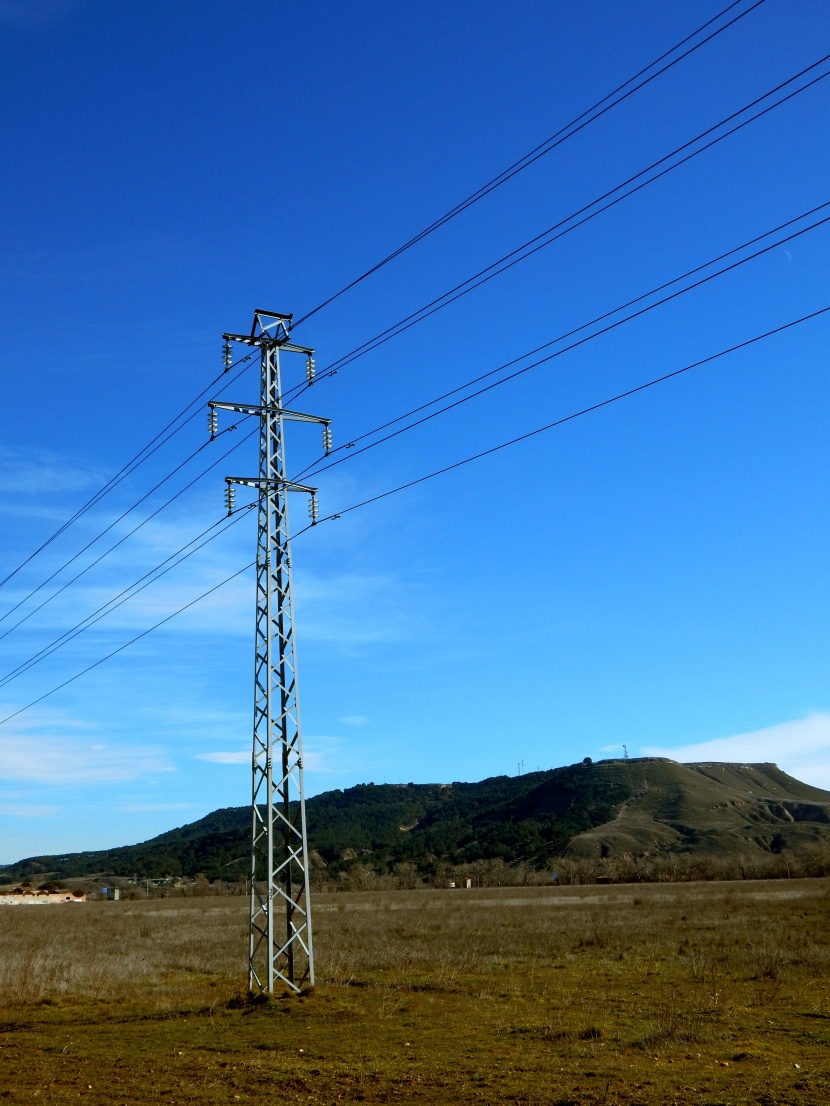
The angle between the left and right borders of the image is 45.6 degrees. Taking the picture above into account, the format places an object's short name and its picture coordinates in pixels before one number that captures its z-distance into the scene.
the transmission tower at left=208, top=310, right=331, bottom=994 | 22.36
